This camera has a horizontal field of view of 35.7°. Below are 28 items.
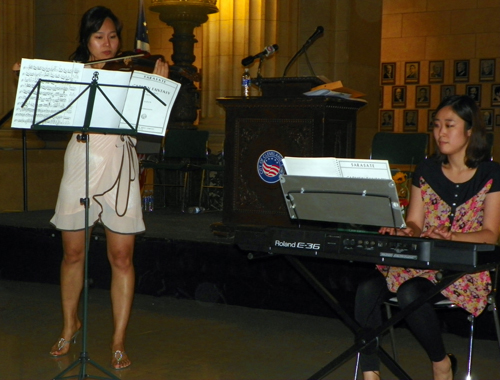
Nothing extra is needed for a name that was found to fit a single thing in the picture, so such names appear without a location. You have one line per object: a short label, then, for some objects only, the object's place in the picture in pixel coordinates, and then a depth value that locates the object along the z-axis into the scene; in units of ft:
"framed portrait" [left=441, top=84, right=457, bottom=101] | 35.24
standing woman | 12.28
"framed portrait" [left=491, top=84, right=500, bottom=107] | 34.04
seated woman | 10.02
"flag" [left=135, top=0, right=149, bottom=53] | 16.85
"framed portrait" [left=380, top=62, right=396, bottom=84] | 36.83
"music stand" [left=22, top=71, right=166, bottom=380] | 10.16
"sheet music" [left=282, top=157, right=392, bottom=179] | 8.71
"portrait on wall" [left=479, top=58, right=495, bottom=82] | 34.12
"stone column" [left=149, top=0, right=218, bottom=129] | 25.58
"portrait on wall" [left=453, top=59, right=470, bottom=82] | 34.83
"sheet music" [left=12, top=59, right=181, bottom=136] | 10.19
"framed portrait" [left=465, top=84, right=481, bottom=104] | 34.58
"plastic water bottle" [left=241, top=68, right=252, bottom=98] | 17.84
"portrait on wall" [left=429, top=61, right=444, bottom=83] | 35.55
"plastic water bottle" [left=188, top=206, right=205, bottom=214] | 24.26
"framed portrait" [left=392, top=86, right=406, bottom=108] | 36.50
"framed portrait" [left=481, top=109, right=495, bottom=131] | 34.33
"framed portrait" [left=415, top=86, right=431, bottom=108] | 35.94
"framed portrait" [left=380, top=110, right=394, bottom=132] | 36.85
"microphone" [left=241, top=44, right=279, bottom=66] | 17.19
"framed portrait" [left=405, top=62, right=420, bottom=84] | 36.17
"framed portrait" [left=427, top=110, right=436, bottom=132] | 35.81
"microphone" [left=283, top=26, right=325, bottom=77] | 16.43
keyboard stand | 8.97
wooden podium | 16.22
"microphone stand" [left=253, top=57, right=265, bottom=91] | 16.99
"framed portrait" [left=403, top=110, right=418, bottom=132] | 36.32
